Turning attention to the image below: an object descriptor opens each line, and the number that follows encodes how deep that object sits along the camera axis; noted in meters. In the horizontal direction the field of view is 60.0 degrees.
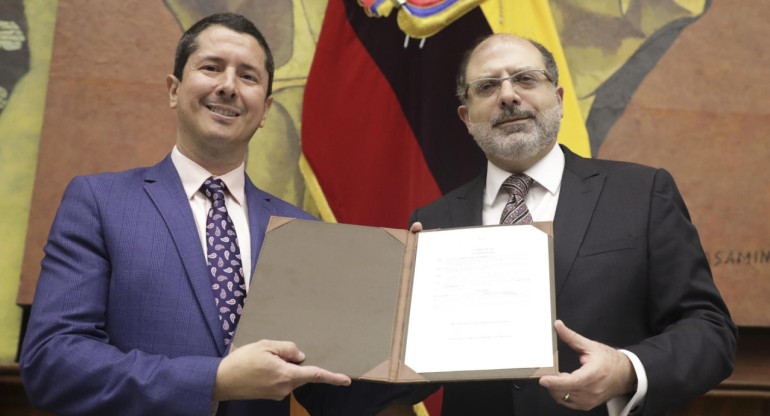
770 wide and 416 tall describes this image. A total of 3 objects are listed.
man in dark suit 1.52
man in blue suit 1.42
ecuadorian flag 2.72
